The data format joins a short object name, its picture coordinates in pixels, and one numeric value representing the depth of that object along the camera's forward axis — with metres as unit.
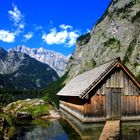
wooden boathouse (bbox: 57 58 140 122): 15.86
